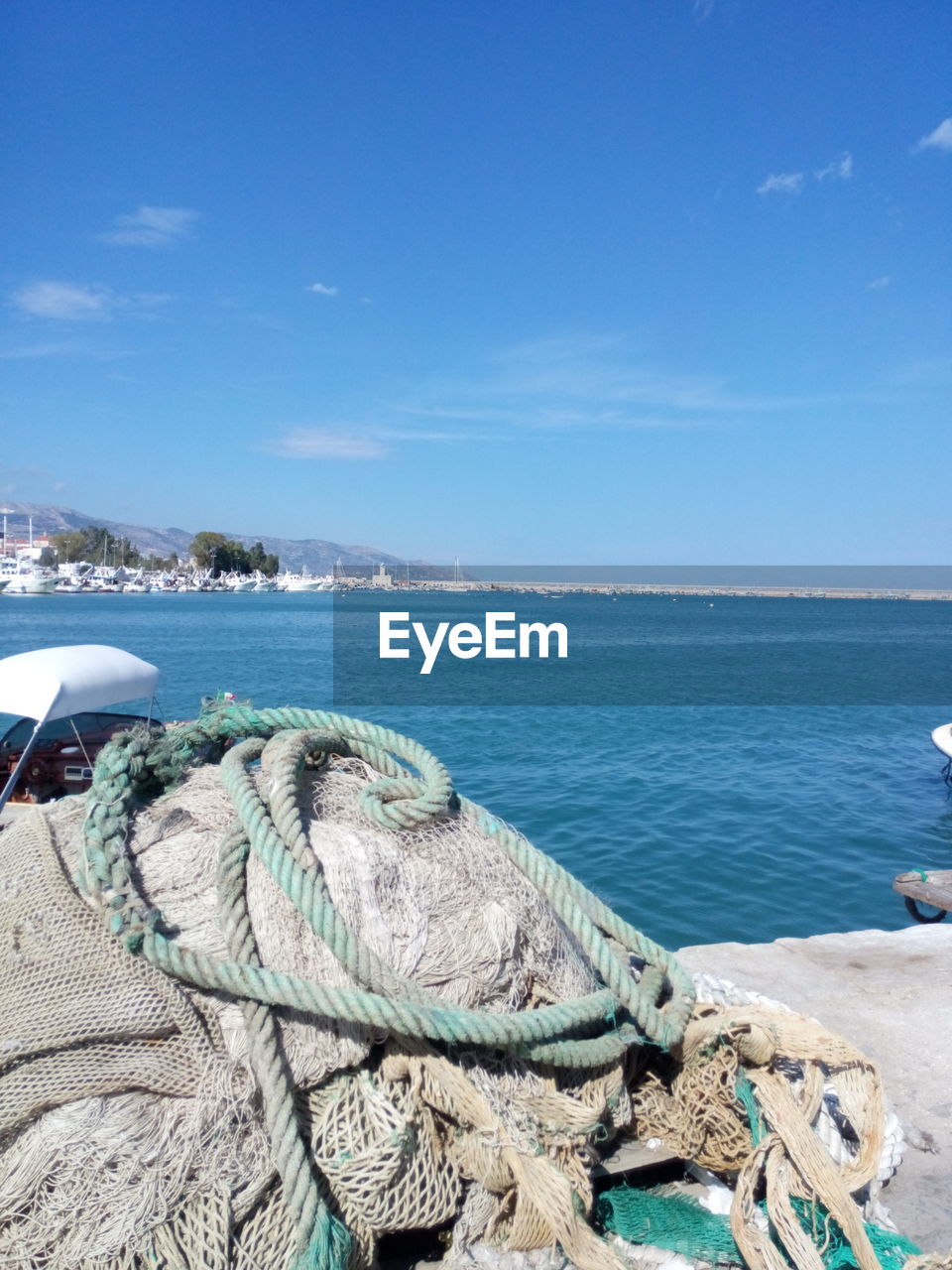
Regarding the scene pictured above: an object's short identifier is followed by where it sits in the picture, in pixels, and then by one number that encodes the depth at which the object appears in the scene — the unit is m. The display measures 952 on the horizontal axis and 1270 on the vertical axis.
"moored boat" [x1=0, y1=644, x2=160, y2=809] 9.59
